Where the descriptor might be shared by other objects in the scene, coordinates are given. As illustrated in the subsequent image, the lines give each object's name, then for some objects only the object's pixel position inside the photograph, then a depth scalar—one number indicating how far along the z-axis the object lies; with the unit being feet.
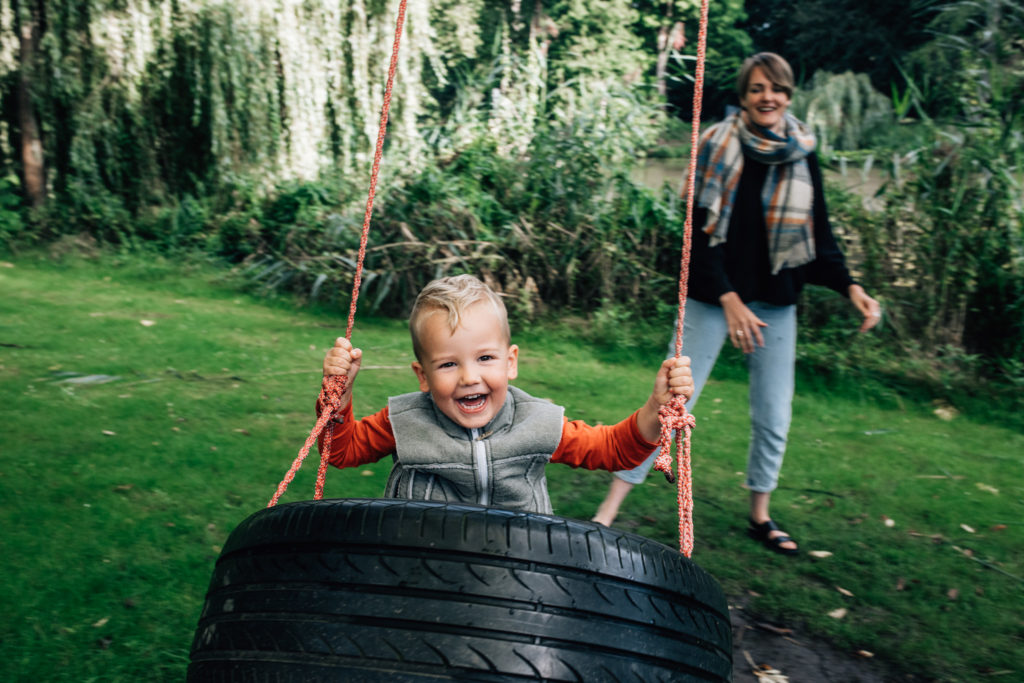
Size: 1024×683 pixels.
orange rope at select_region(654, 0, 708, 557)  6.08
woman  10.11
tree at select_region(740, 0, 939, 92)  75.97
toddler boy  6.30
